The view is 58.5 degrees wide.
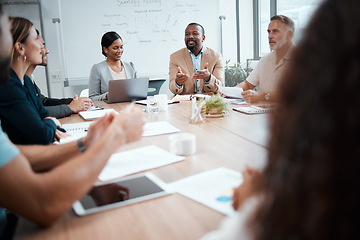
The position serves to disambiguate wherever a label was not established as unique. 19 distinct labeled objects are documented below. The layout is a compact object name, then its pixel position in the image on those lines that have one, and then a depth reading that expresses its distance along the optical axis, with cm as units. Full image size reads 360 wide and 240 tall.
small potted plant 217
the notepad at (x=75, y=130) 178
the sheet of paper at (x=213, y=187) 91
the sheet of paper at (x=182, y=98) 311
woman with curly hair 36
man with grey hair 300
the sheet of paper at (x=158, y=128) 179
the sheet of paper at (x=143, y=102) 289
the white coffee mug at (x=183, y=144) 135
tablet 93
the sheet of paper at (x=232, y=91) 289
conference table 79
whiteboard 455
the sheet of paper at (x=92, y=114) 242
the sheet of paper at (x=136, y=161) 119
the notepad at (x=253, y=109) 227
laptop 299
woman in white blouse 368
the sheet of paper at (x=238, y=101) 269
